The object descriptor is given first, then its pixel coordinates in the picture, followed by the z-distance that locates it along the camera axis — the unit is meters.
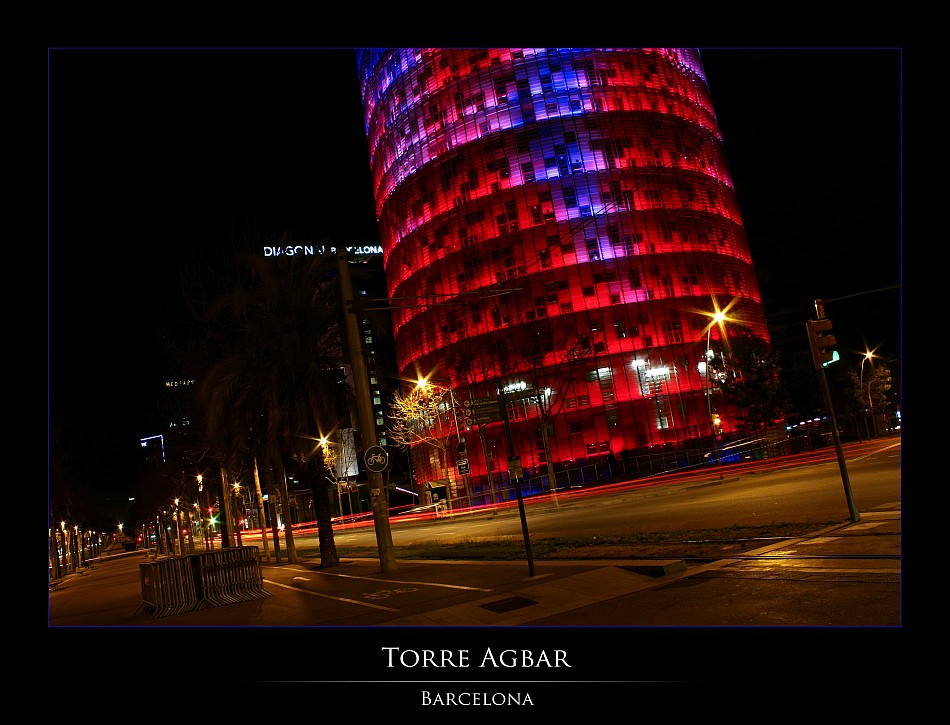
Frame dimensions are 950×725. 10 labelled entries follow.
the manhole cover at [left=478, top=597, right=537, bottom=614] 9.68
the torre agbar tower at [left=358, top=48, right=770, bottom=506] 82.62
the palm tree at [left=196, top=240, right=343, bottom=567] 21.00
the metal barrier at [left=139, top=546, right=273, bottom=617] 13.63
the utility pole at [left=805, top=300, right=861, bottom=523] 13.51
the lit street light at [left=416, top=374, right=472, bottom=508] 54.81
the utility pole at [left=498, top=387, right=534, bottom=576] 11.89
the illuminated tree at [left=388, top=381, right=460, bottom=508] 62.78
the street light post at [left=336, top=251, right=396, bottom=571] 16.62
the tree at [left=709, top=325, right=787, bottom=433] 59.31
